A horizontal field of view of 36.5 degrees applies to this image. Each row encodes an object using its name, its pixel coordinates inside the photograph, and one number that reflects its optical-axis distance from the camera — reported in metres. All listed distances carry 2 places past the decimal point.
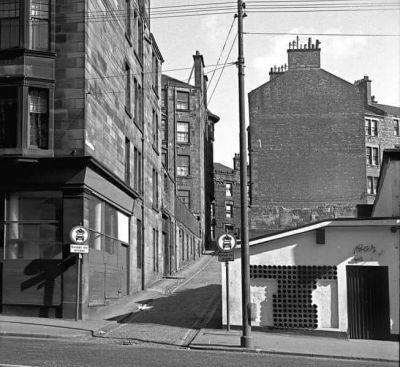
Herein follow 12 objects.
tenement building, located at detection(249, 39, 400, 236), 54.66
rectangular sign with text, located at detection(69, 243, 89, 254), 18.03
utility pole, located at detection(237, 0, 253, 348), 14.60
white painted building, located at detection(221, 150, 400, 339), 16.77
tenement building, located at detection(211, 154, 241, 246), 76.81
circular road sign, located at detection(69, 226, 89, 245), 18.12
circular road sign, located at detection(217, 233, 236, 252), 16.98
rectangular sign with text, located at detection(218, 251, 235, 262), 16.92
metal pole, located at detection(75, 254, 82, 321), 18.73
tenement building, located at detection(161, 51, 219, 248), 59.94
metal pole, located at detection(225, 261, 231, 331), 17.06
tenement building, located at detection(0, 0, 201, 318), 19.20
